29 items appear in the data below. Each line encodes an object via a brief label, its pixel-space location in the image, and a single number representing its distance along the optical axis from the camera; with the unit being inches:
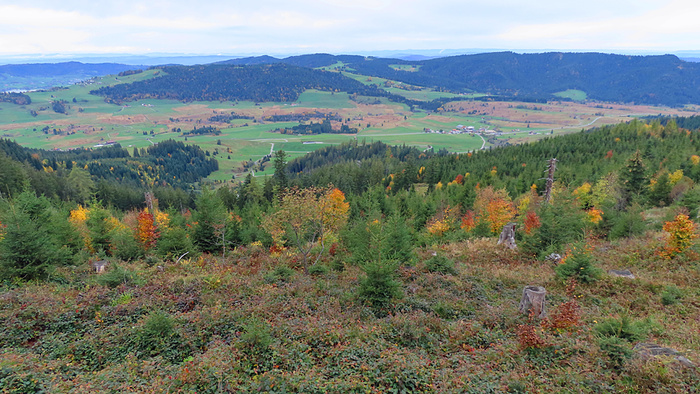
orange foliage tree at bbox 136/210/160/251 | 1312.5
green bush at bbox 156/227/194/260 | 1166.3
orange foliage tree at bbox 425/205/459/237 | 1568.3
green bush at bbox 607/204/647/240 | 1062.4
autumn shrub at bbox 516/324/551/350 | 458.6
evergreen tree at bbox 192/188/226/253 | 1279.5
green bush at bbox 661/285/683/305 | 606.9
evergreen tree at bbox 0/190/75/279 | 776.3
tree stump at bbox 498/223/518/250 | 1112.8
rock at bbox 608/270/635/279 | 727.9
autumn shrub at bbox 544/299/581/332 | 506.3
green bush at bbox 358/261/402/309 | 663.8
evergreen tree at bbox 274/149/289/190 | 2970.2
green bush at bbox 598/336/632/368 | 398.6
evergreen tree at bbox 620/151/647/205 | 1654.8
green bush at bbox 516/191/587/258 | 974.4
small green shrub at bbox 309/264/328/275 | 961.7
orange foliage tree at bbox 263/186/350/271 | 922.7
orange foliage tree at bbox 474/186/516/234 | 1489.9
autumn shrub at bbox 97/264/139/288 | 755.7
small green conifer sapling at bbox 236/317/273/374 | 457.4
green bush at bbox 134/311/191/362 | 497.4
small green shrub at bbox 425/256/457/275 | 869.8
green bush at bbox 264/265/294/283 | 842.2
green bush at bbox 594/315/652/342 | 434.6
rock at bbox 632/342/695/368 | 366.0
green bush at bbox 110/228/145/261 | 1122.7
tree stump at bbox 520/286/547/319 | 557.9
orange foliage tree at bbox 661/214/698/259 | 765.9
